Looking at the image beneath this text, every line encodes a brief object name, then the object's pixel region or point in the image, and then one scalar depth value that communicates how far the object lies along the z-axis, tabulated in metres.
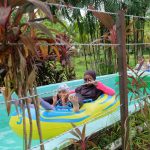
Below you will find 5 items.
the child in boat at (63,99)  2.09
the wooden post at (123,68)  1.49
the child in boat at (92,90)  2.34
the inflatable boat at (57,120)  1.97
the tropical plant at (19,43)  0.90
